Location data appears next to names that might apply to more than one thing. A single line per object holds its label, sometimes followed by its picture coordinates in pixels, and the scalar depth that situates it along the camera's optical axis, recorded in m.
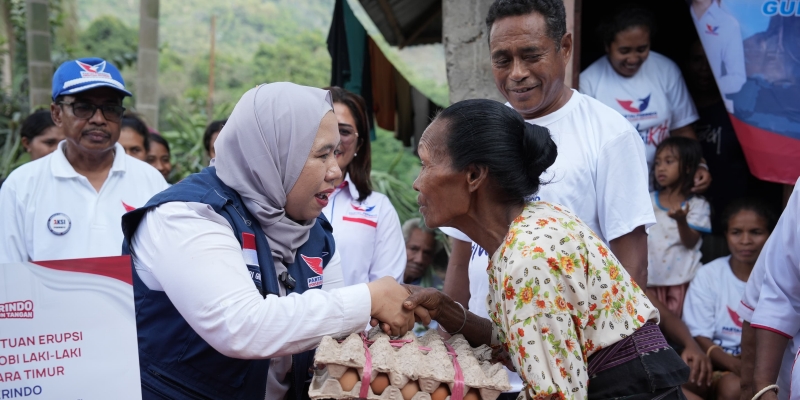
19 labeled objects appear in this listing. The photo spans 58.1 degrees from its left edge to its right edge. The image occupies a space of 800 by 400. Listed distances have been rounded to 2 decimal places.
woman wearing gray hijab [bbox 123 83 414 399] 2.12
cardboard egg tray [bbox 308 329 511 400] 2.01
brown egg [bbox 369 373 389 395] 2.04
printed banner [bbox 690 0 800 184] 4.06
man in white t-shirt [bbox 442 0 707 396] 2.84
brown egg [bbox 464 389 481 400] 2.09
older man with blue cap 3.90
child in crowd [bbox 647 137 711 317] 4.63
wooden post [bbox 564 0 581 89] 4.35
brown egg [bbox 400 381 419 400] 2.04
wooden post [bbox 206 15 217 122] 12.03
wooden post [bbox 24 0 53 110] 9.10
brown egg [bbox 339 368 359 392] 2.01
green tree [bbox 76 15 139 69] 20.12
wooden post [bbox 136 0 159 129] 9.33
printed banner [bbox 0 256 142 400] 2.00
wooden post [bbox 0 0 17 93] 14.29
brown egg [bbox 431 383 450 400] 2.06
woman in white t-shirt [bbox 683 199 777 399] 4.55
